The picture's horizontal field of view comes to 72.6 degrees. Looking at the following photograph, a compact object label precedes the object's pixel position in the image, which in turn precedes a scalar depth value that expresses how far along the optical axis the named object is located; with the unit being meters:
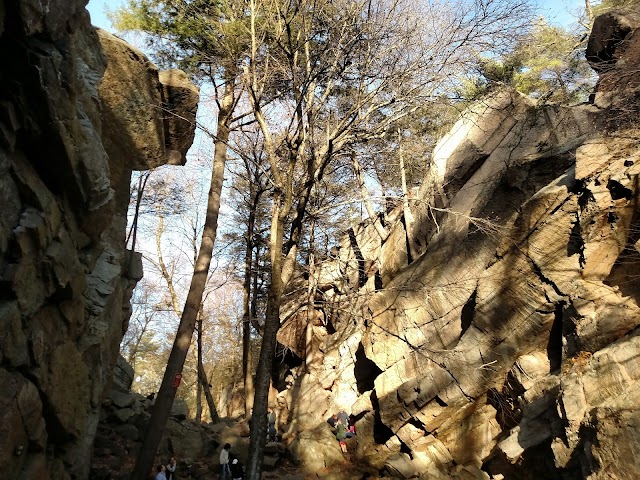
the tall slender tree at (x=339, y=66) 8.64
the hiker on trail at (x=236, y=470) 11.56
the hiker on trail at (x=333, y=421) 14.96
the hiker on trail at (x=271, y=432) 15.37
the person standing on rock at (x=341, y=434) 13.61
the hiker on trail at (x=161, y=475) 9.43
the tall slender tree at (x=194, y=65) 10.39
